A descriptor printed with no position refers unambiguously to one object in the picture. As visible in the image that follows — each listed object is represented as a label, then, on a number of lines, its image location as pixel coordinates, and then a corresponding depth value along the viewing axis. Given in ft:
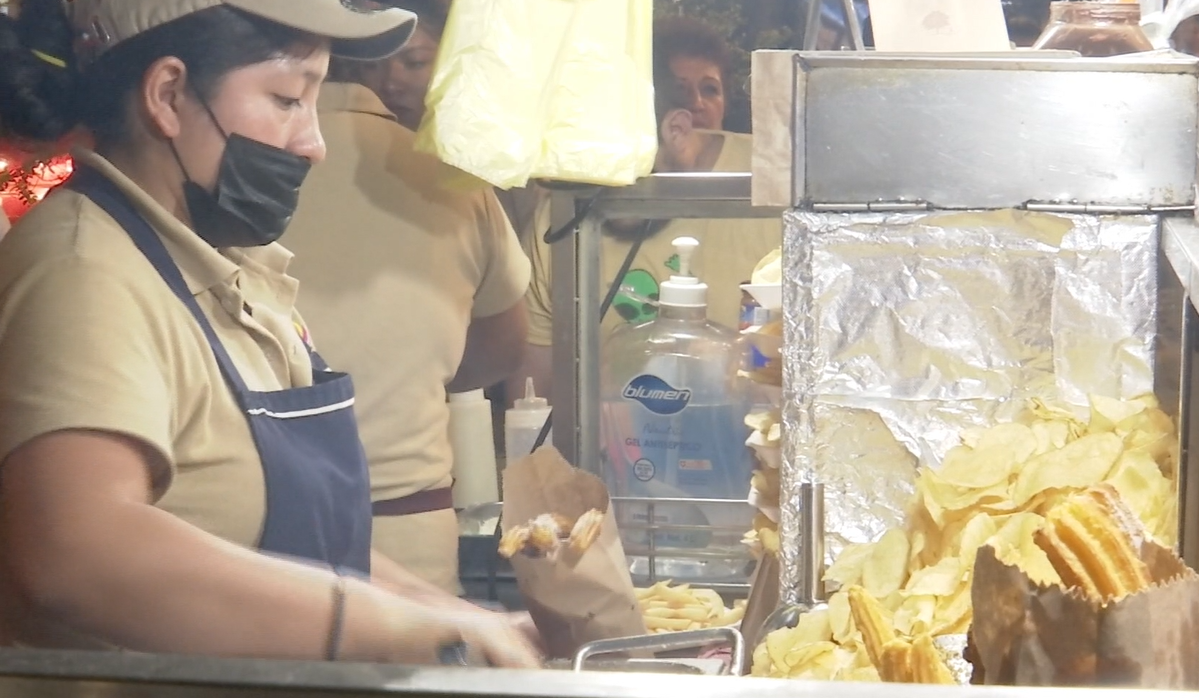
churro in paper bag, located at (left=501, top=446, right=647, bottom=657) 12.12
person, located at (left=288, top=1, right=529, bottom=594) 11.93
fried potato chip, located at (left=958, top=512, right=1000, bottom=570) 11.57
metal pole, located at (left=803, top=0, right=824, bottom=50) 12.19
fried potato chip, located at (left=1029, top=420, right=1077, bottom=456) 11.82
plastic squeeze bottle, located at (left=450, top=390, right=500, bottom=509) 12.14
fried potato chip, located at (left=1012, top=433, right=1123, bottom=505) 11.64
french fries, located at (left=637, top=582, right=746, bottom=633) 12.27
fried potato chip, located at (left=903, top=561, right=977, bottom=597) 11.55
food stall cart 11.90
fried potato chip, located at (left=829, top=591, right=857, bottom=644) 11.66
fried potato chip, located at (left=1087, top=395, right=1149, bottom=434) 11.88
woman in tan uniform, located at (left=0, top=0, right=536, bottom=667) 11.63
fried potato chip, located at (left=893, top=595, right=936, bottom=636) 11.53
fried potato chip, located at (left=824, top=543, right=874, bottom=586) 11.96
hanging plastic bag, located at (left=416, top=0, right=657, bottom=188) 11.95
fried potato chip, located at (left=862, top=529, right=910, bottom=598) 11.83
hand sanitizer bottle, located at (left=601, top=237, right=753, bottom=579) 12.21
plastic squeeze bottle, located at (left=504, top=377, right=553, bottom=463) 12.18
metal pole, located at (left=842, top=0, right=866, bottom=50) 12.26
